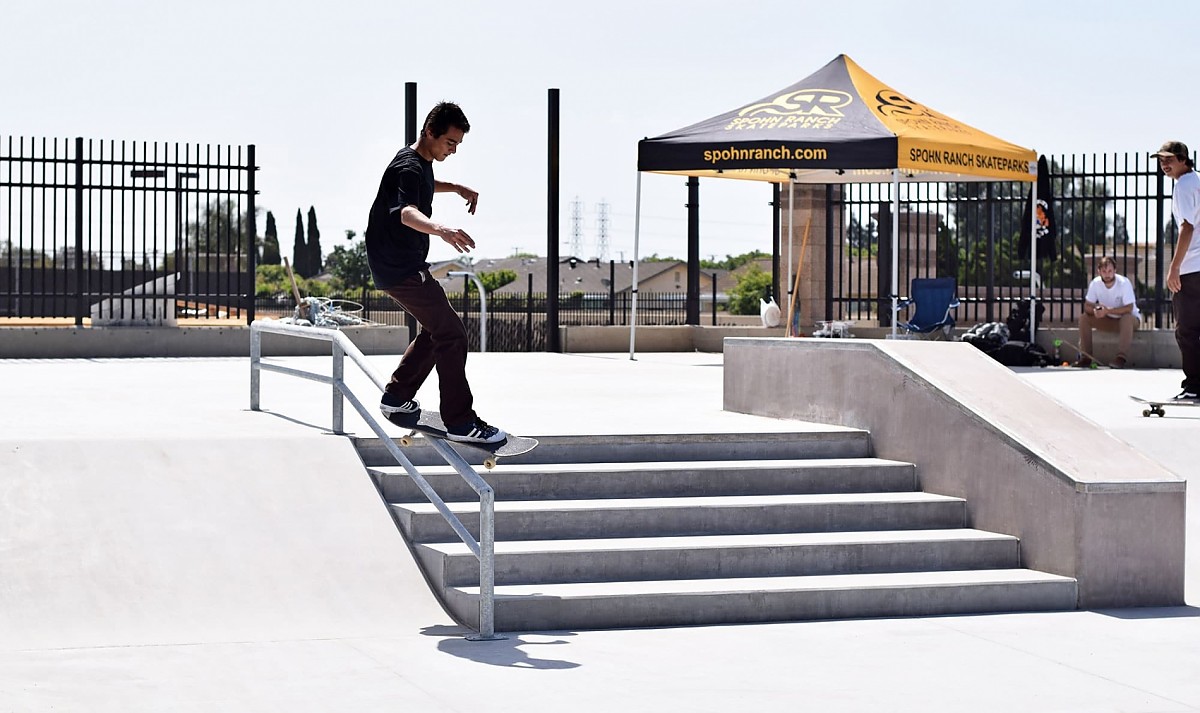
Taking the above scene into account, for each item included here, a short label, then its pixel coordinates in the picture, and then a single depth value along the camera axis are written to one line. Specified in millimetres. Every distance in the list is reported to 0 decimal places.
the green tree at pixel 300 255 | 111562
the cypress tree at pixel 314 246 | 112938
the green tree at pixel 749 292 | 75050
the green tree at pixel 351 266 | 107312
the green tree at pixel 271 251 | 108000
